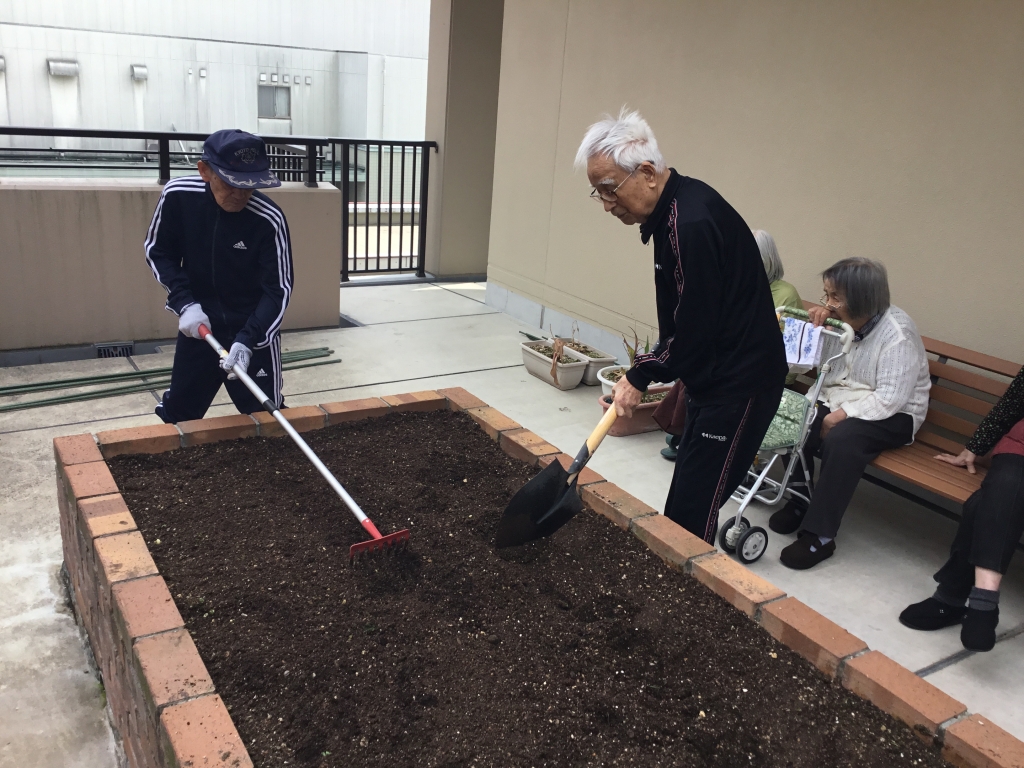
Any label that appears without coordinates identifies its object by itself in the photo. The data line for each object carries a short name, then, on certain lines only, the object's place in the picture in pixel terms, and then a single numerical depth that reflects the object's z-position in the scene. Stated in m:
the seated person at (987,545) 2.82
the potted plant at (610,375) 4.80
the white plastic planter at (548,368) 5.32
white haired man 2.28
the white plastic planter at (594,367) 5.43
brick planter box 1.70
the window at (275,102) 14.54
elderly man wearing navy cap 3.11
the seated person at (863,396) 3.41
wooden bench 3.25
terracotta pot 4.64
